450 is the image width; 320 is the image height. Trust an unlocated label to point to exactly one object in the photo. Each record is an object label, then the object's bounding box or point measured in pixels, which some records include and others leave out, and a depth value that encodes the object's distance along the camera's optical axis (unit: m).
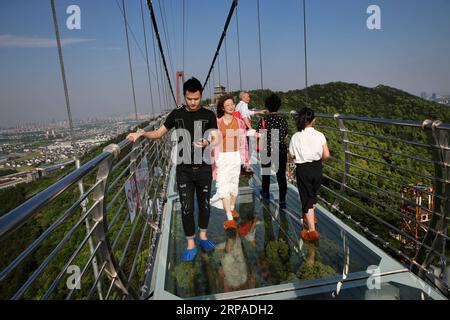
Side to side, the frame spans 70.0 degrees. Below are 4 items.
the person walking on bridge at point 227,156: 2.79
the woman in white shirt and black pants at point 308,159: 2.51
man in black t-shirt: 2.25
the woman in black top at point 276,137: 3.29
